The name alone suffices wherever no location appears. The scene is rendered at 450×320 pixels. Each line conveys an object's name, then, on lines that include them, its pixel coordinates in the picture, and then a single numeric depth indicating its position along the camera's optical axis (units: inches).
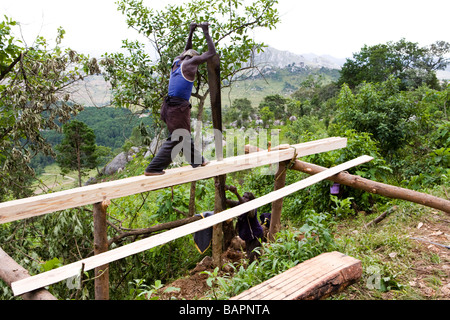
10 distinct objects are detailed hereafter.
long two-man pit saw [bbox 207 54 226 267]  114.6
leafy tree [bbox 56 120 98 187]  622.2
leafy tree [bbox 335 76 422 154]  282.8
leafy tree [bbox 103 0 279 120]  183.0
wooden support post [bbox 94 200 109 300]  108.7
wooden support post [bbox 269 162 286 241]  158.1
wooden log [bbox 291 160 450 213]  133.8
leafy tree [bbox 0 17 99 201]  167.5
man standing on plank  109.9
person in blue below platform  153.2
